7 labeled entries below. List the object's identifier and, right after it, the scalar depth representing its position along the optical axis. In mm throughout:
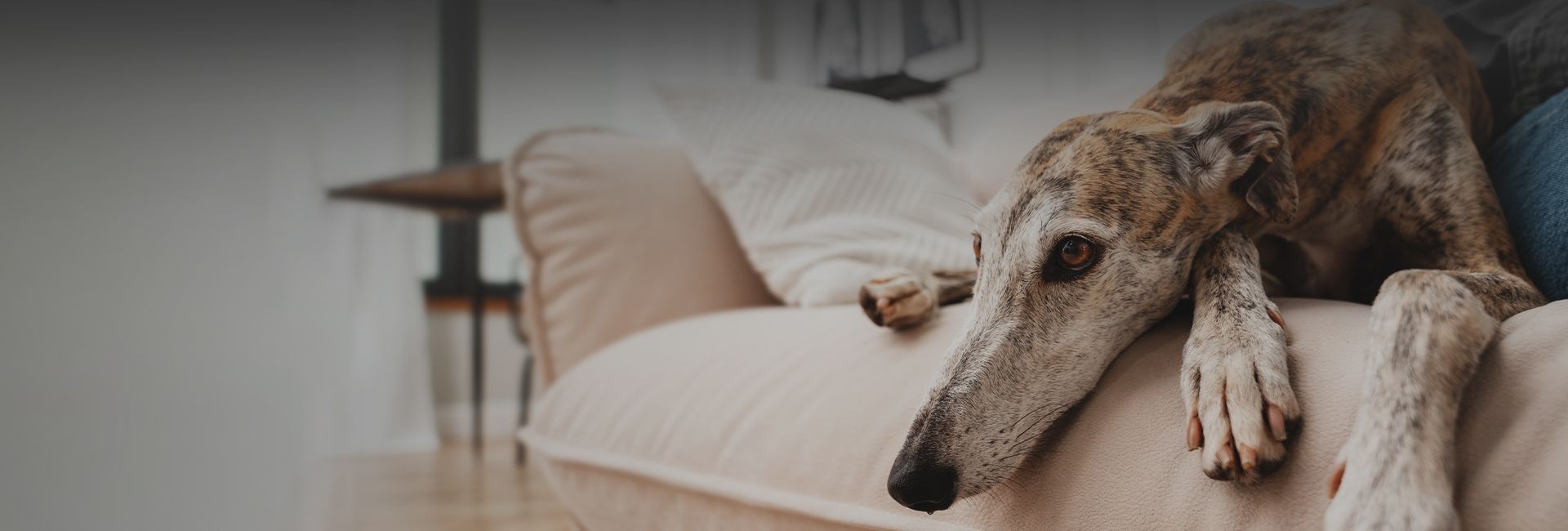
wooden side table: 2484
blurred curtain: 2243
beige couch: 483
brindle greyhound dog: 492
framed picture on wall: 1521
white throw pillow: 1268
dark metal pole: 4145
